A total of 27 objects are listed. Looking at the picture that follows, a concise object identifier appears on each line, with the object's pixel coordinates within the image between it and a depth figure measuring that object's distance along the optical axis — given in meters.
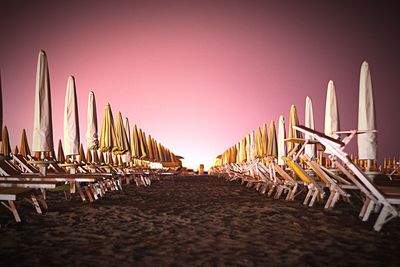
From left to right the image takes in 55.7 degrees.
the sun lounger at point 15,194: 3.64
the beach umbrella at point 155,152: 24.12
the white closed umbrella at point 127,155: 17.40
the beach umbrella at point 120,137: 14.45
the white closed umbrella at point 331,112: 8.08
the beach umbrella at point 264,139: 16.80
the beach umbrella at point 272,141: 15.95
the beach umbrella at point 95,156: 15.78
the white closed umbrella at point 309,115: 9.89
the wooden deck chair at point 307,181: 6.07
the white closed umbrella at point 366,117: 6.00
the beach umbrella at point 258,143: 17.44
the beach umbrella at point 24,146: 14.70
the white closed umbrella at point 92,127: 10.40
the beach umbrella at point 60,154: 15.69
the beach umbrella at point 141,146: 18.67
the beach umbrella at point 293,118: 12.13
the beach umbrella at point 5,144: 13.72
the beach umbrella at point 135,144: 18.11
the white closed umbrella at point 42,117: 6.52
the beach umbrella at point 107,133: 12.91
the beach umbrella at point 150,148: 22.87
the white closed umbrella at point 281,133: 12.59
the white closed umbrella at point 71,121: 8.19
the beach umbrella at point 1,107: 5.54
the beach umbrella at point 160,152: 27.01
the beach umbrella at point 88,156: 16.20
